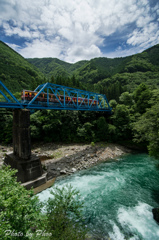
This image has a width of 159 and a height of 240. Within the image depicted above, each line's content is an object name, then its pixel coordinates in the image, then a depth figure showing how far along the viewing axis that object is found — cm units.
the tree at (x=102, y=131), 2791
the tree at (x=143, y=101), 2865
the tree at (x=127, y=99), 3619
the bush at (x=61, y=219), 543
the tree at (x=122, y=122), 2719
